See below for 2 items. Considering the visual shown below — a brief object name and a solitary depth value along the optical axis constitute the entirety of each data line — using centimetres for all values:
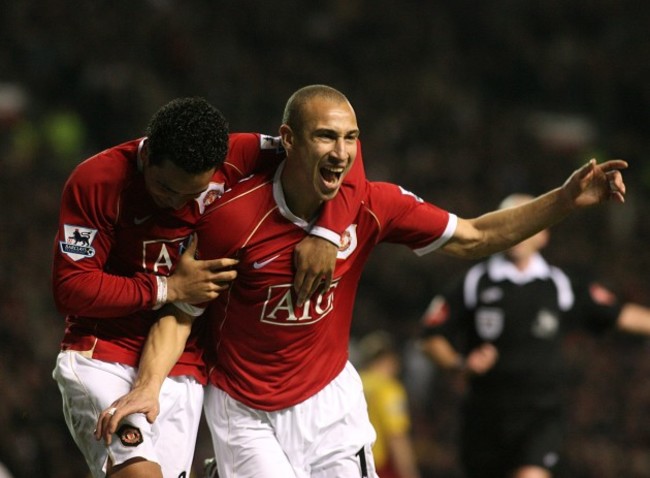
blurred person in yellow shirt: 1744
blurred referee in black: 1362
